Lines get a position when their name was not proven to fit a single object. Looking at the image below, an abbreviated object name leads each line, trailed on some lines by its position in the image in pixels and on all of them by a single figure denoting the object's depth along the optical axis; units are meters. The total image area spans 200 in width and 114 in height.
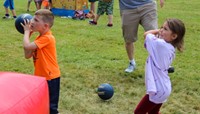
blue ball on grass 4.79
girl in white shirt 3.54
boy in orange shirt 4.05
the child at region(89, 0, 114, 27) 10.61
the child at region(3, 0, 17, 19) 11.56
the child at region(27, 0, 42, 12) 13.01
